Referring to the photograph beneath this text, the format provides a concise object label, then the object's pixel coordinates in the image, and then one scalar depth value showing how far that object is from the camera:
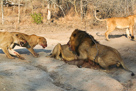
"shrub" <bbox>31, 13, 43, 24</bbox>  18.77
